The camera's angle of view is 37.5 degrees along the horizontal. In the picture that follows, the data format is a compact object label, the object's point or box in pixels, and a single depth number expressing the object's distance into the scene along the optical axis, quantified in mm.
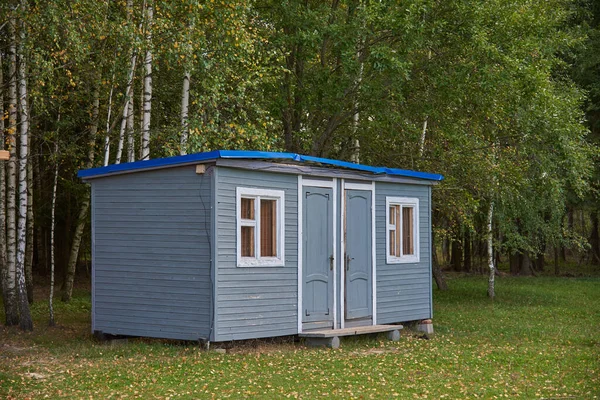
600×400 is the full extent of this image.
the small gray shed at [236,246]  12508
